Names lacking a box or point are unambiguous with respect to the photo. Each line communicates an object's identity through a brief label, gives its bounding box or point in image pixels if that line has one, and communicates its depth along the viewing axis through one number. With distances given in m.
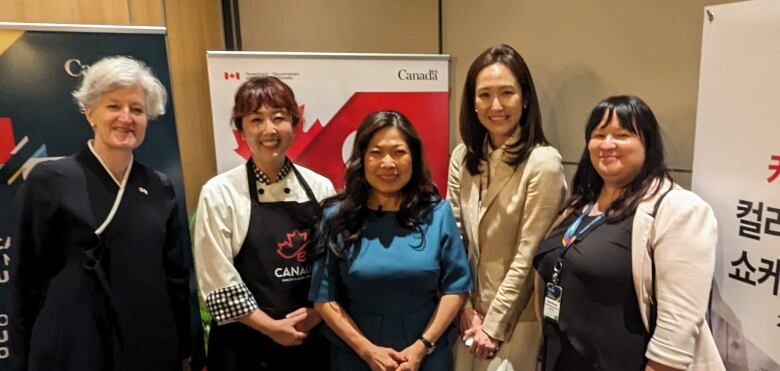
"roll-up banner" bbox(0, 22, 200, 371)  1.86
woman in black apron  1.78
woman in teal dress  1.69
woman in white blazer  1.37
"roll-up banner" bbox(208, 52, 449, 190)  2.59
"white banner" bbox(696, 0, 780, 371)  1.45
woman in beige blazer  1.79
